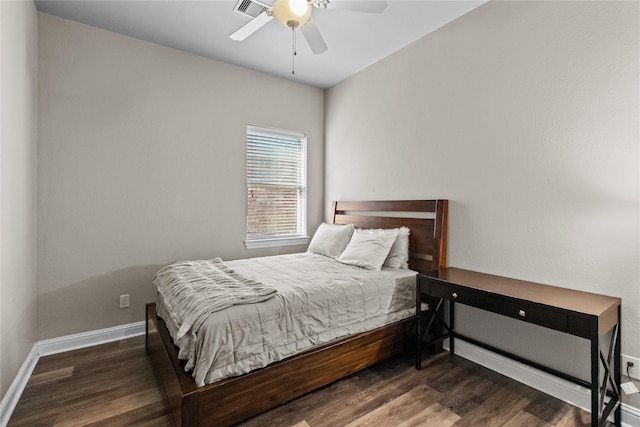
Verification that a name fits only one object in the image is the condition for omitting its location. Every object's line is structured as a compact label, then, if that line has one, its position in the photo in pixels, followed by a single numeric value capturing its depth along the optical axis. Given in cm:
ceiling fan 197
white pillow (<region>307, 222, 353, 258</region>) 329
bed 161
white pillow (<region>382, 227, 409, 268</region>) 287
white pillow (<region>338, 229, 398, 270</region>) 276
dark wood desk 155
